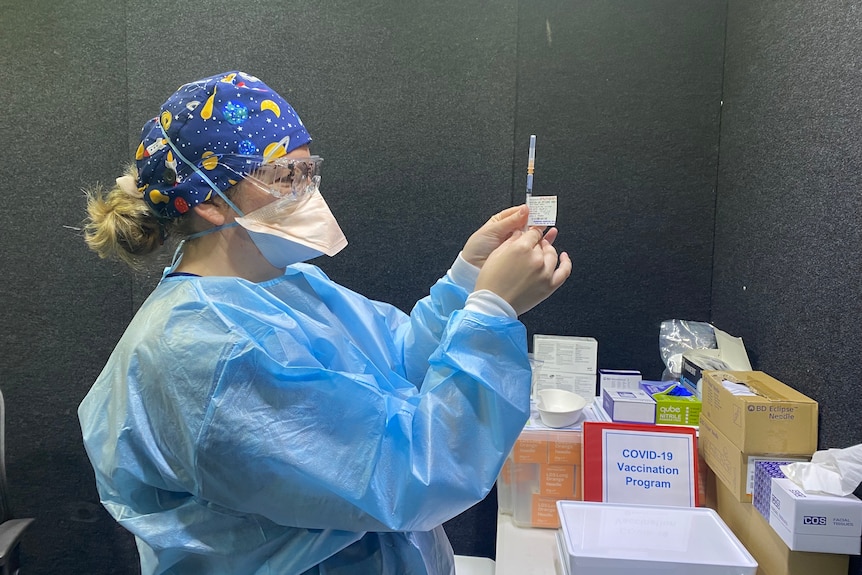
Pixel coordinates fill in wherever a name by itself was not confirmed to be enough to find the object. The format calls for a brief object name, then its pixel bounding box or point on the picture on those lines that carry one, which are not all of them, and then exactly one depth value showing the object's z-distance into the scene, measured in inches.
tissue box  35.2
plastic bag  64.5
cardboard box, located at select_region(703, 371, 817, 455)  41.0
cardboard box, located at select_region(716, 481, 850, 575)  37.0
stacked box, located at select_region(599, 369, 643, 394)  57.7
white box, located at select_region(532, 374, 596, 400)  62.6
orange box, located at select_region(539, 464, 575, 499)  51.8
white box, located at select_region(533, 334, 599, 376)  63.4
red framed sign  47.4
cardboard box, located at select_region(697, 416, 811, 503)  41.4
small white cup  53.7
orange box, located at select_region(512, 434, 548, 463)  52.7
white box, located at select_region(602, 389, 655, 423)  52.6
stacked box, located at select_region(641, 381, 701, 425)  53.4
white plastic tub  37.6
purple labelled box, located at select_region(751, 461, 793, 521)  39.4
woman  27.3
